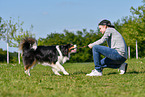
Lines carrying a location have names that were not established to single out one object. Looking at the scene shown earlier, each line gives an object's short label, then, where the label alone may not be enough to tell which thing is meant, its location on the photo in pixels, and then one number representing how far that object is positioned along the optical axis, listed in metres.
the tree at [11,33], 24.44
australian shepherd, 6.36
